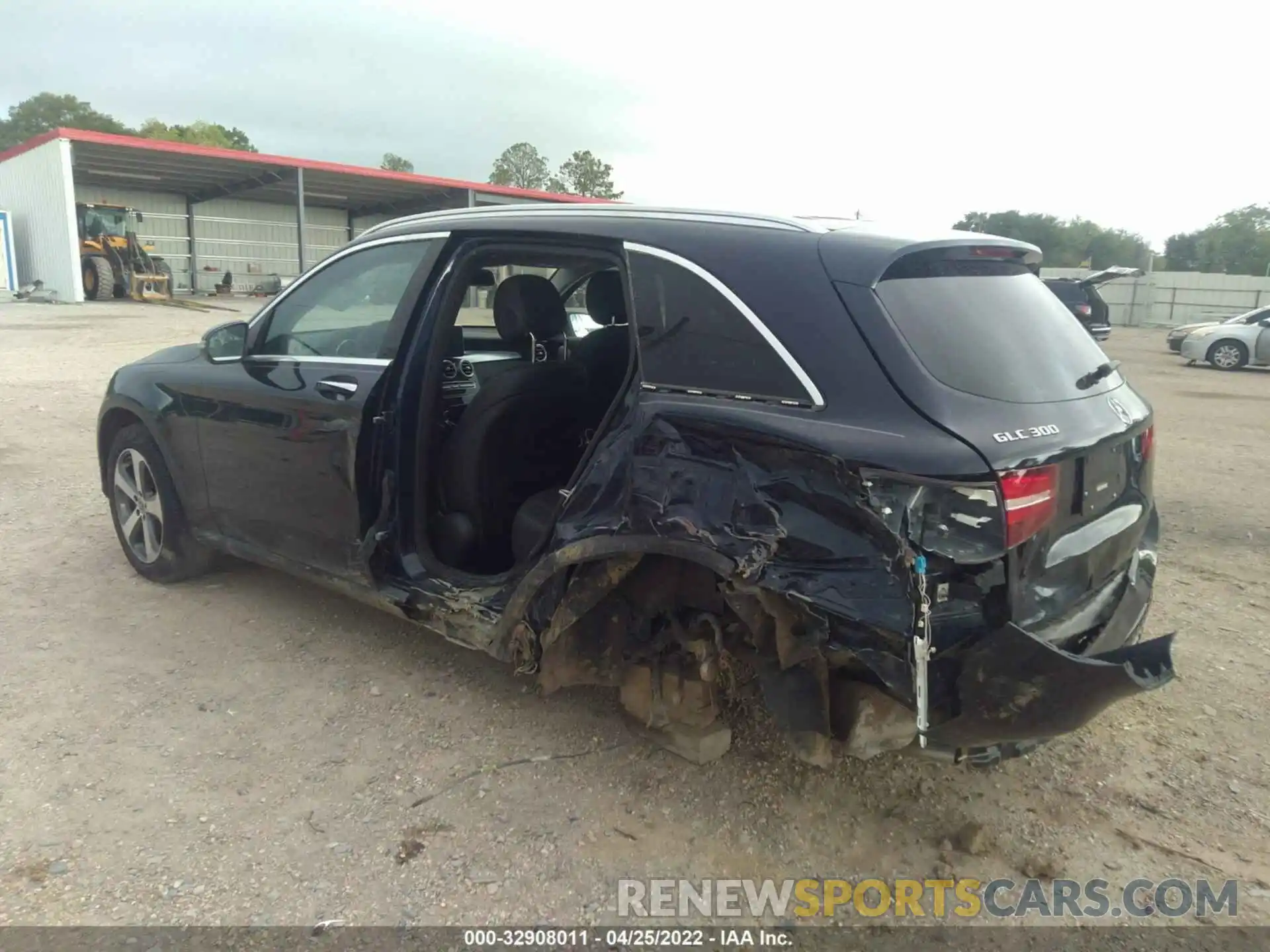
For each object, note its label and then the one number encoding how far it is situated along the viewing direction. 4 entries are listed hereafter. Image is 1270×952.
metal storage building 24.70
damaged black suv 2.23
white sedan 17.97
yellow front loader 25.64
